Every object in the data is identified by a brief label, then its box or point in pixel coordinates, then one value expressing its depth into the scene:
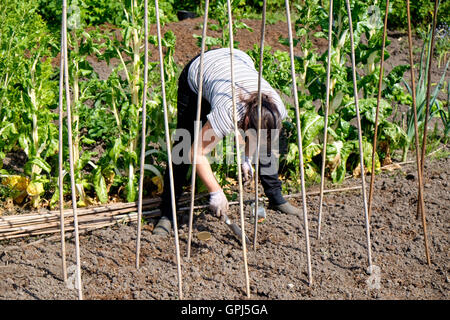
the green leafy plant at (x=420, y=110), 4.28
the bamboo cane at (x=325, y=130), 2.98
